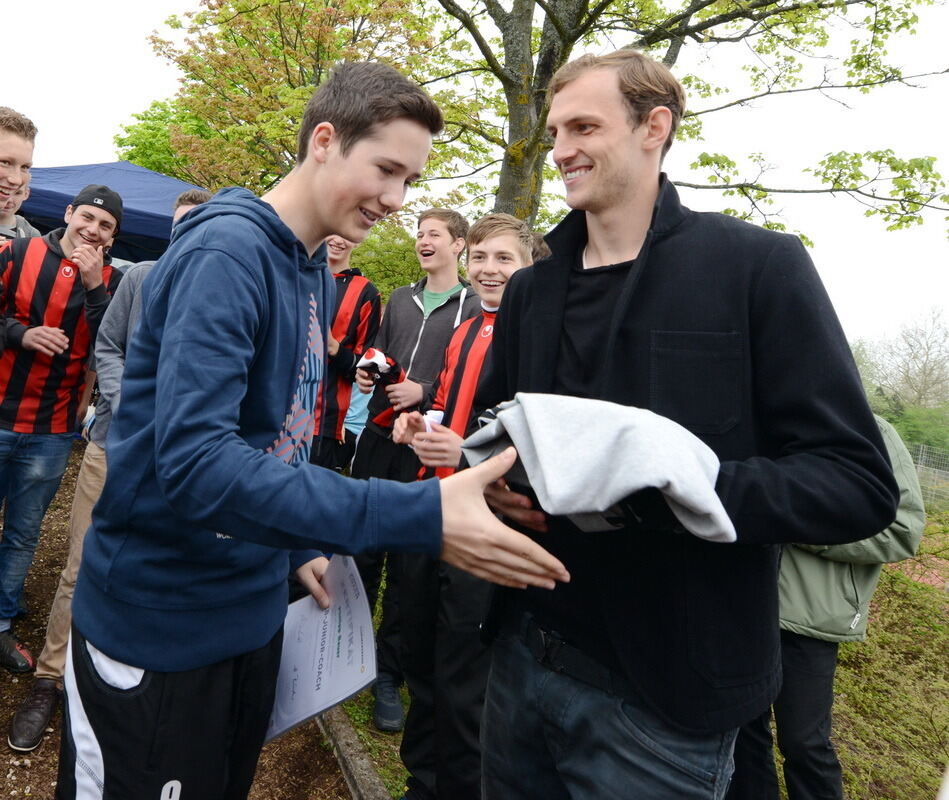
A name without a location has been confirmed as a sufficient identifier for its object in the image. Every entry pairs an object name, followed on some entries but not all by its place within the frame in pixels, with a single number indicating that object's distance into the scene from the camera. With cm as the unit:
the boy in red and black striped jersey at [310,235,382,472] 463
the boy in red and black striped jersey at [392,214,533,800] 286
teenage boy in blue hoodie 113
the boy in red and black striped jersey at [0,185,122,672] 360
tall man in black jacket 128
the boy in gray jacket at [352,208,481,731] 382
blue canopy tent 897
